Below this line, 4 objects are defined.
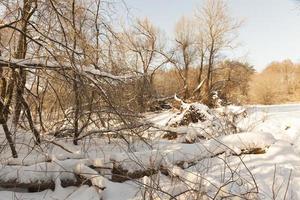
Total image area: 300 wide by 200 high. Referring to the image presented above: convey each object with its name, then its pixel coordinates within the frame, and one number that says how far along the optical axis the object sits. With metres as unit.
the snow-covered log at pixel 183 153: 4.43
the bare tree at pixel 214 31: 23.33
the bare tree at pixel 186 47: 24.55
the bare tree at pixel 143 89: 6.07
